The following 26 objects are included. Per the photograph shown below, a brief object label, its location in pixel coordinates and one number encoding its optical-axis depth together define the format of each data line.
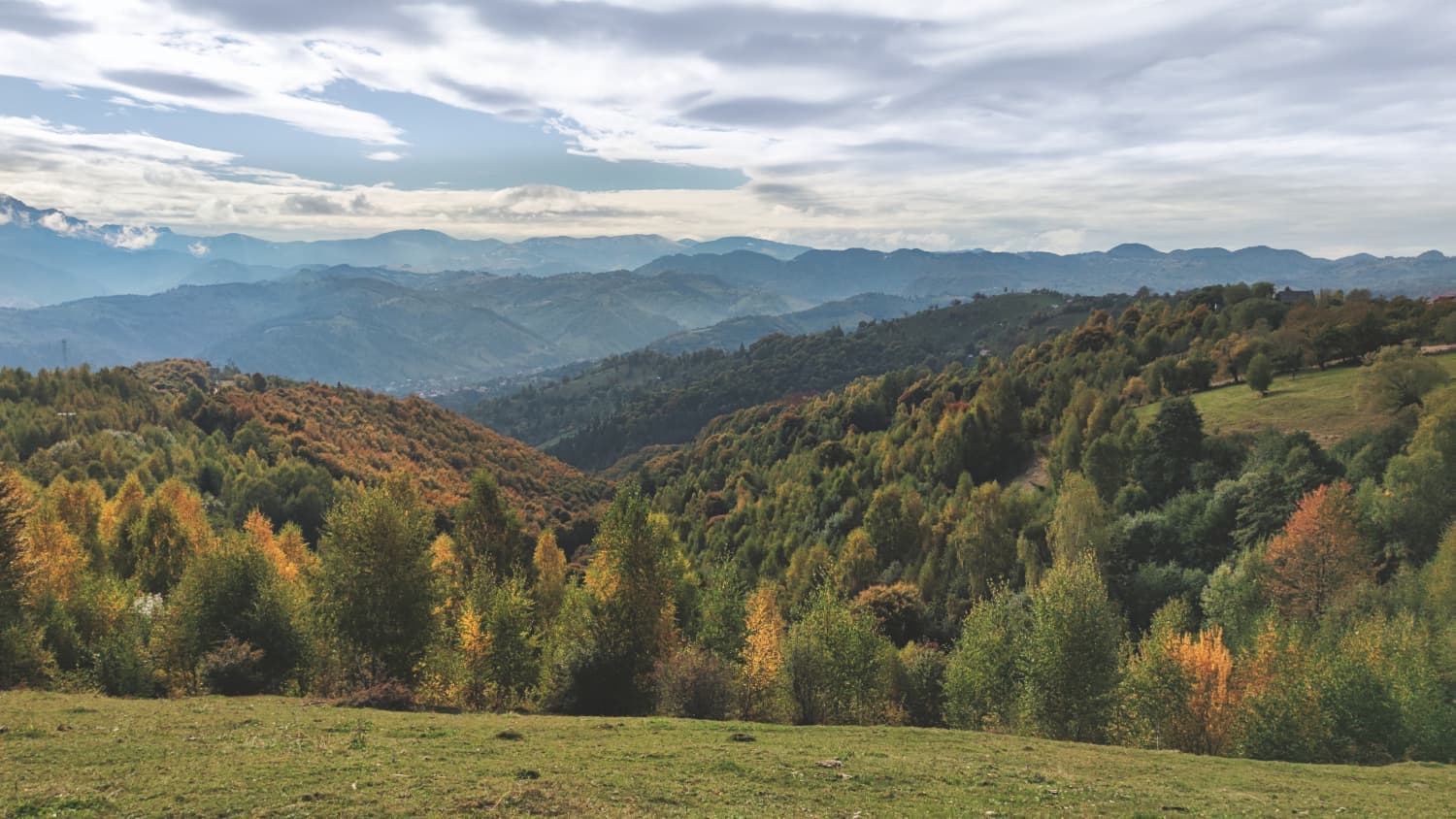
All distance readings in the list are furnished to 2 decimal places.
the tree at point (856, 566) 89.88
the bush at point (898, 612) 71.19
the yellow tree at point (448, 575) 47.62
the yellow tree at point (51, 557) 47.88
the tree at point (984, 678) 49.66
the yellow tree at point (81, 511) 67.75
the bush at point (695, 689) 42.25
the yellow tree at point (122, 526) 69.12
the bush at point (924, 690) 55.88
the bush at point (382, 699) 37.06
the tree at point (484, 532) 61.91
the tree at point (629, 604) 45.06
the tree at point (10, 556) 41.62
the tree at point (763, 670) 47.34
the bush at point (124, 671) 40.31
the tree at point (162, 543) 66.25
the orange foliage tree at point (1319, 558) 53.88
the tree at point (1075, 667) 44.81
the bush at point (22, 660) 38.44
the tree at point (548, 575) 65.12
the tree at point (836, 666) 46.00
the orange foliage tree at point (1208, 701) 43.19
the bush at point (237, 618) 44.94
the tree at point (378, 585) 42.69
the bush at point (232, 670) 41.28
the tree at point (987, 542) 83.06
